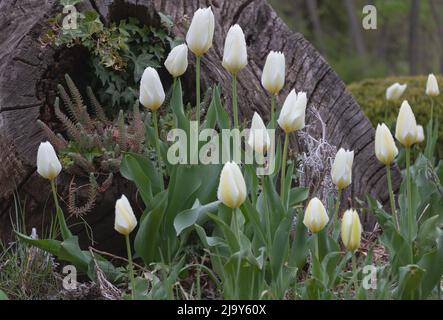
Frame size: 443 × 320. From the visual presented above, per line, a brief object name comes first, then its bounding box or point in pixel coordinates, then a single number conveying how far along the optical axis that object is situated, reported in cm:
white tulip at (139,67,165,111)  505
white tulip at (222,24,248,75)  499
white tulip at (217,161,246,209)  447
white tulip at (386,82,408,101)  844
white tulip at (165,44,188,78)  527
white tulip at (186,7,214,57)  507
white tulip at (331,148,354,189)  492
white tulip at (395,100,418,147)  483
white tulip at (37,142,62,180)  505
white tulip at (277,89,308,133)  491
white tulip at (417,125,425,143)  654
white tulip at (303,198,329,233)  469
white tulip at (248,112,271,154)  493
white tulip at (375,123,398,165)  488
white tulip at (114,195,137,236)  457
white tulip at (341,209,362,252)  467
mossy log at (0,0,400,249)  646
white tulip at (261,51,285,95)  505
